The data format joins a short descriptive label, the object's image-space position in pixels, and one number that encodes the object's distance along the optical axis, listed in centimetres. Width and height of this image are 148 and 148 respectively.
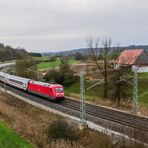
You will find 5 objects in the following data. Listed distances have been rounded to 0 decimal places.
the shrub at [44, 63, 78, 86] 8644
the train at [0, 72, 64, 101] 5281
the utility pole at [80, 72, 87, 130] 3154
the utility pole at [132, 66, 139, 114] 3669
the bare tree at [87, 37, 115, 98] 6350
